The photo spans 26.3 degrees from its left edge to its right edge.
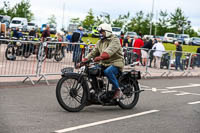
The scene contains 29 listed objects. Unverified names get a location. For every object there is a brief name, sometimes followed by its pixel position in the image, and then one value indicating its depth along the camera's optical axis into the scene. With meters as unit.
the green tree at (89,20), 91.19
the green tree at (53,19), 107.38
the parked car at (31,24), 65.71
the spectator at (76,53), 13.96
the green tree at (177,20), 87.00
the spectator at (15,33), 28.70
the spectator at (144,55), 17.08
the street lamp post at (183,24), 86.55
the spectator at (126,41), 27.08
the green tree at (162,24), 86.81
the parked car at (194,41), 69.25
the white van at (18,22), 60.69
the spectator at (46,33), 24.80
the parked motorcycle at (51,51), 13.02
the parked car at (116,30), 67.36
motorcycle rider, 8.09
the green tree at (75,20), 103.38
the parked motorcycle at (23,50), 12.47
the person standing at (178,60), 19.11
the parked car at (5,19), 55.29
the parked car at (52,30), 67.90
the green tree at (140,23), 86.81
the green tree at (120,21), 91.56
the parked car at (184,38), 71.50
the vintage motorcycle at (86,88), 7.72
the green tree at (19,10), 87.50
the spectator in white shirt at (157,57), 17.64
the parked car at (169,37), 71.62
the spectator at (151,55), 17.34
